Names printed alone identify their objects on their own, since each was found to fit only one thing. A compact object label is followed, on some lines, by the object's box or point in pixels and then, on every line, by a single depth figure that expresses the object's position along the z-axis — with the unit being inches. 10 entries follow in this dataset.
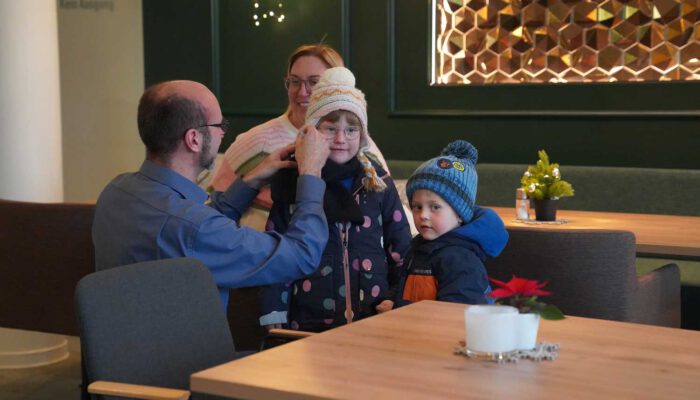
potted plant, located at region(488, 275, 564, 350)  79.0
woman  144.3
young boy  110.4
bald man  103.8
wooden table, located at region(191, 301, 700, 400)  69.7
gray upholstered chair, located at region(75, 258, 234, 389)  88.1
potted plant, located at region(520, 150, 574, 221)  168.9
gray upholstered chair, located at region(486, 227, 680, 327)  127.0
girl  124.1
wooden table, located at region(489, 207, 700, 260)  145.6
